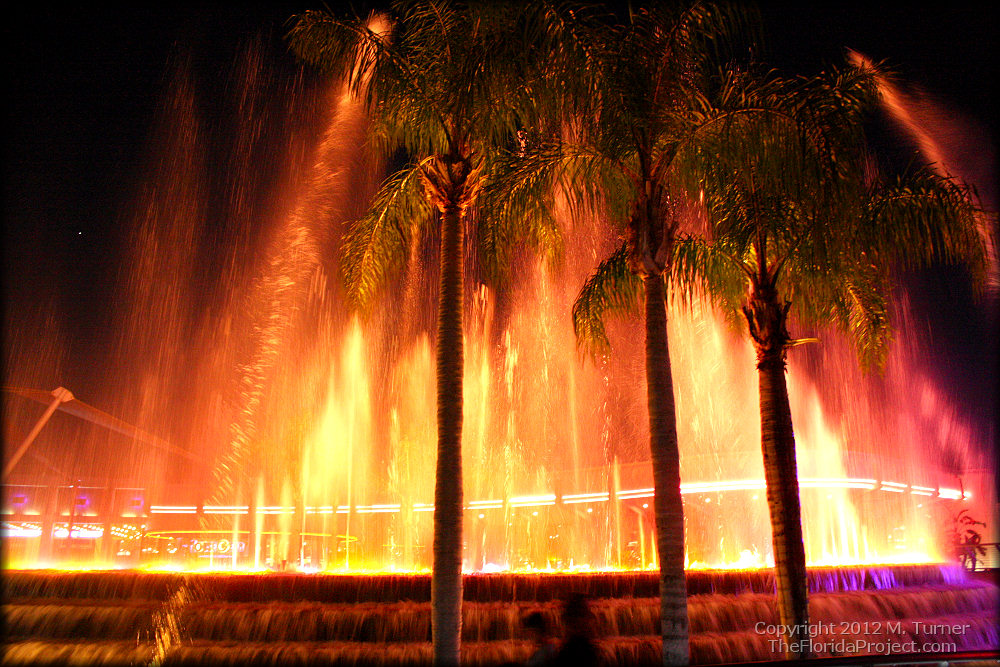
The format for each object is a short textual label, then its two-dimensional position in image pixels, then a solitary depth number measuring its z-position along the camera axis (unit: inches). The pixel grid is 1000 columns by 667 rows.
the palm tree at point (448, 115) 390.6
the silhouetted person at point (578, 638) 242.2
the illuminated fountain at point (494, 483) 507.2
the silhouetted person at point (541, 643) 253.1
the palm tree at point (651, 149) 372.5
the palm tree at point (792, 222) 388.5
